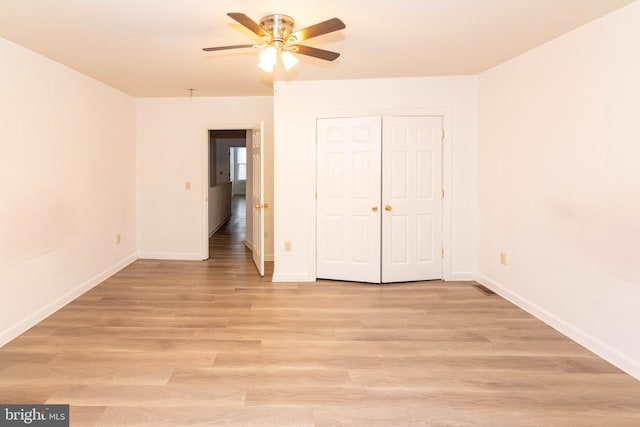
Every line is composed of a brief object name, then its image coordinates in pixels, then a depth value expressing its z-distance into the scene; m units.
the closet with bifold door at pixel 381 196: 4.61
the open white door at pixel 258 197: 4.81
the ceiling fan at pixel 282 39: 2.48
